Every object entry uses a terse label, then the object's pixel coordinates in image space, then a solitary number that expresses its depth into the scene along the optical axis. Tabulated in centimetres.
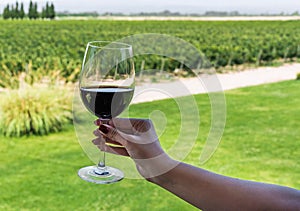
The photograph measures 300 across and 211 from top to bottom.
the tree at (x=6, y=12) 5322
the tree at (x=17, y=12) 5531
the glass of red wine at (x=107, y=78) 120
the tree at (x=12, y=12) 5453
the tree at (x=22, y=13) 5594
